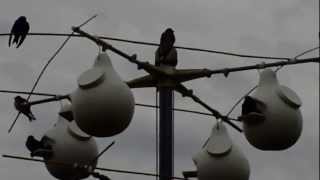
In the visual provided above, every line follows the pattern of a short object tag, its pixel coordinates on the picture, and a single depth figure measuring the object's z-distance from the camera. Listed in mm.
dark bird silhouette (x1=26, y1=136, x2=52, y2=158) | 11058
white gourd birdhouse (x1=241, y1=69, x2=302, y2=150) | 10214
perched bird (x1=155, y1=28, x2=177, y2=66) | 10667
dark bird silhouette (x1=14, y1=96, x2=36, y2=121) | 11513
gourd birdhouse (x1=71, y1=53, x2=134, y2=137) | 9398
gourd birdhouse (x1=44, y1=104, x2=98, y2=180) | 11107
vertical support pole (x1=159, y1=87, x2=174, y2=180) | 10061
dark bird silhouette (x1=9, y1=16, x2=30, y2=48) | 11049
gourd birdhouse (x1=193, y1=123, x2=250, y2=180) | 10667
